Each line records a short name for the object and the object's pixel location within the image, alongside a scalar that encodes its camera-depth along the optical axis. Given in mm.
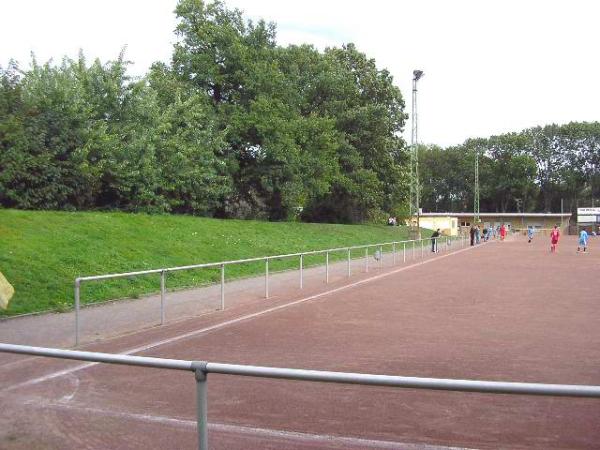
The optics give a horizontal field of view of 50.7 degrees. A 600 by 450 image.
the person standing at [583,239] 38094
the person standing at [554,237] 38281
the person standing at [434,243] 35541
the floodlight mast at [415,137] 39719
